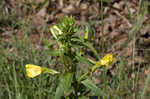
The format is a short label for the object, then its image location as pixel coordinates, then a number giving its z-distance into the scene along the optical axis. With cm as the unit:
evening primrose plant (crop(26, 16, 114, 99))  92
